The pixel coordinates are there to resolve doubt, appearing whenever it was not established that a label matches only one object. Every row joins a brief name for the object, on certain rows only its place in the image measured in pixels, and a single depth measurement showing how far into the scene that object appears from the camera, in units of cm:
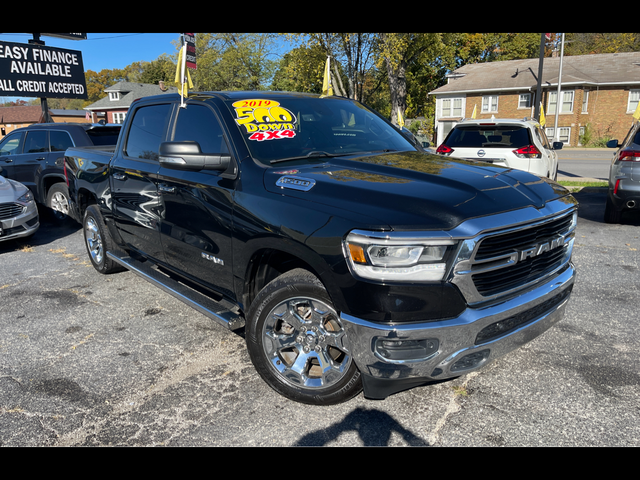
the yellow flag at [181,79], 412
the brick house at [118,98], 6219
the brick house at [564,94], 3531
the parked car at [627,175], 723
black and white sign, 1450
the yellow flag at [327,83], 533
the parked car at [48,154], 845
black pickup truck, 246
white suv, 842
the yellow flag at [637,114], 894
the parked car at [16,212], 721
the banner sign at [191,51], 1274
